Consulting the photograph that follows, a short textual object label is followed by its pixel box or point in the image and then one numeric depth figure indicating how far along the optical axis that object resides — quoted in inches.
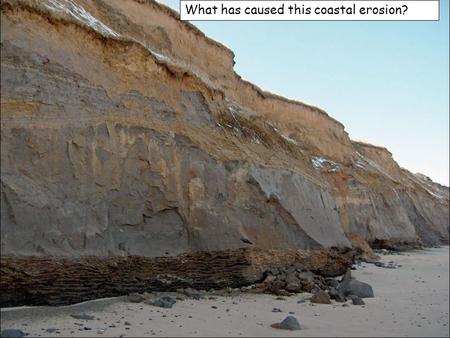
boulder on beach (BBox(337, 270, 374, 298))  399.5
